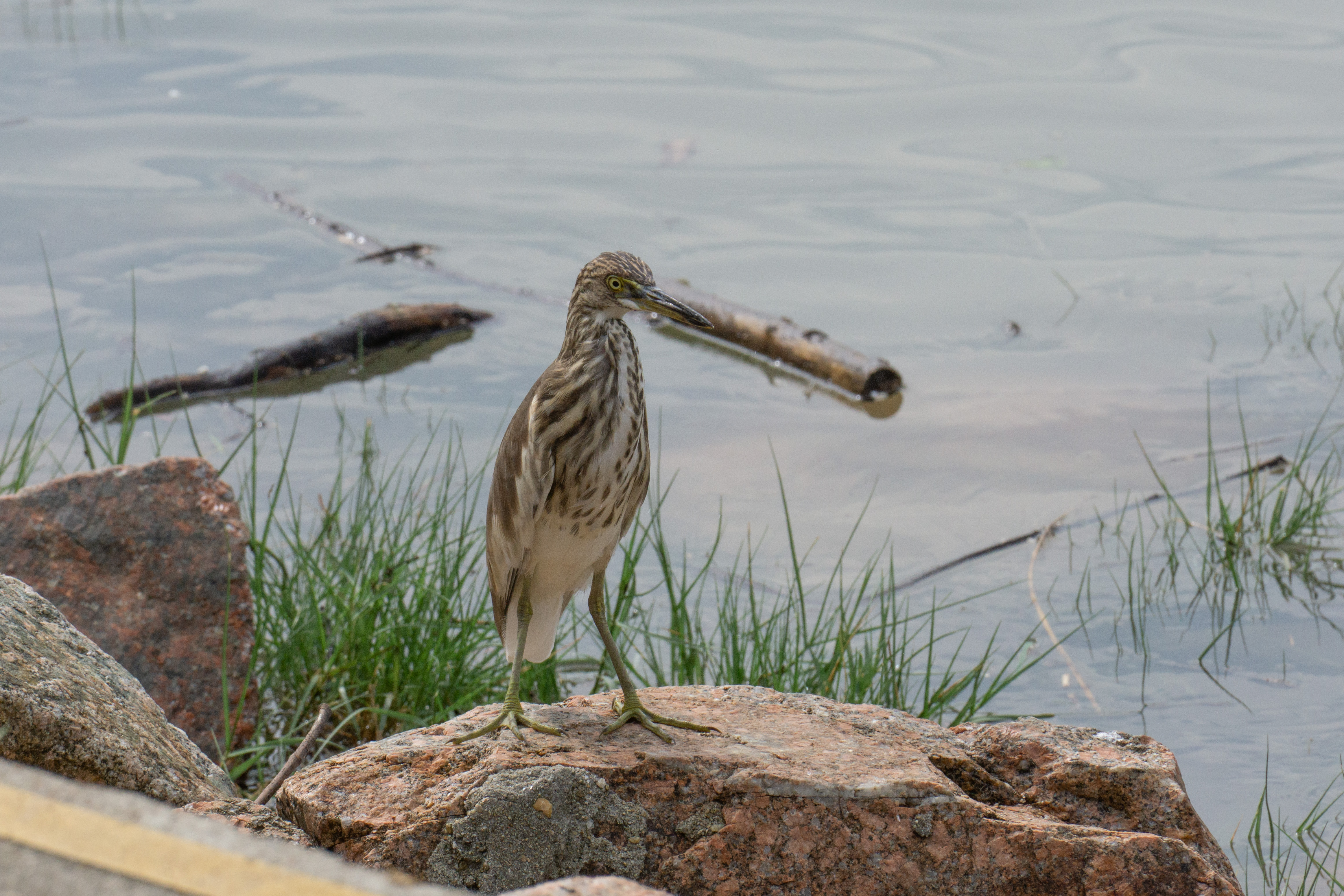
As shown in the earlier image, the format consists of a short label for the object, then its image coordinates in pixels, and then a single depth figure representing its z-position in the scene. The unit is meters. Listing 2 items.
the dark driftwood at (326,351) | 13.70
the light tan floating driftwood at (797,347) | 14.91
